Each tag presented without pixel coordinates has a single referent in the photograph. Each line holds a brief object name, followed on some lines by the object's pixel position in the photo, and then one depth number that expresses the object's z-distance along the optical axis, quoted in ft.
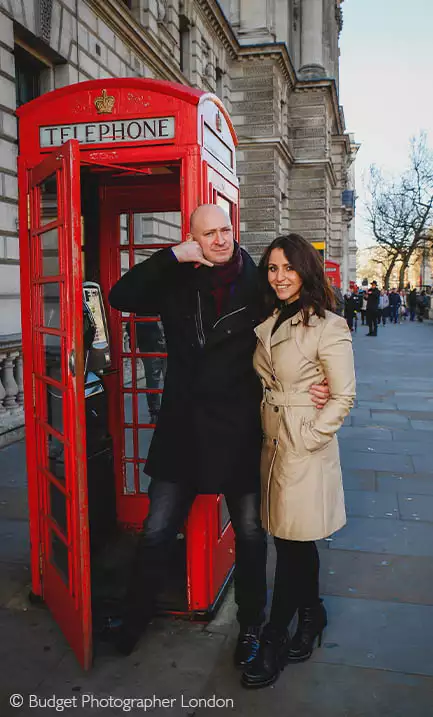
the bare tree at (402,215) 146.61
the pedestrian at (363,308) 111.65
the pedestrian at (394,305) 120.67
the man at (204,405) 10.19
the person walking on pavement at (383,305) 112.83
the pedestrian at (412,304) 135.13
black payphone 14.15
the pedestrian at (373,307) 81.61
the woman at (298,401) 9.61
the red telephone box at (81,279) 10.02
